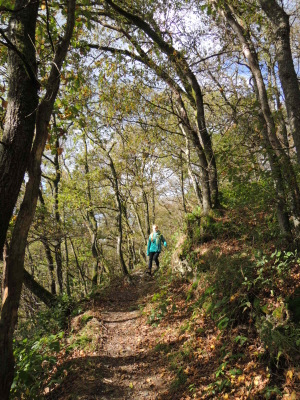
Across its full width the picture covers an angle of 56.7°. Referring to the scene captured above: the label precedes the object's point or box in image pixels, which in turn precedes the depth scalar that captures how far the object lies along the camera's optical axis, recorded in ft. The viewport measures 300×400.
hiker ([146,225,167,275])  35.86
